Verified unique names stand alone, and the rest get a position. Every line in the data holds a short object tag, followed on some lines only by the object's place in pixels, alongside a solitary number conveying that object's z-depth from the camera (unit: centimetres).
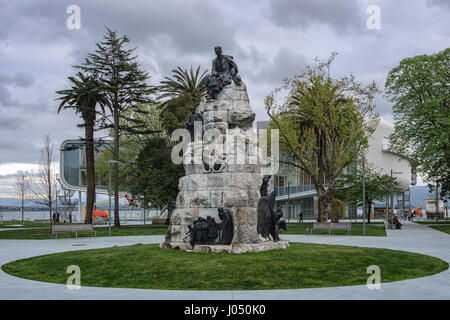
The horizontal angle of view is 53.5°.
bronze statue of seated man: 1598
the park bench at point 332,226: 2570
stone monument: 1381
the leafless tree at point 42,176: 2907
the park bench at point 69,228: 2439
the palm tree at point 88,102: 3453
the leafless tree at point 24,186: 4498
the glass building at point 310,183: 6316
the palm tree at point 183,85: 4259
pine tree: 3566
